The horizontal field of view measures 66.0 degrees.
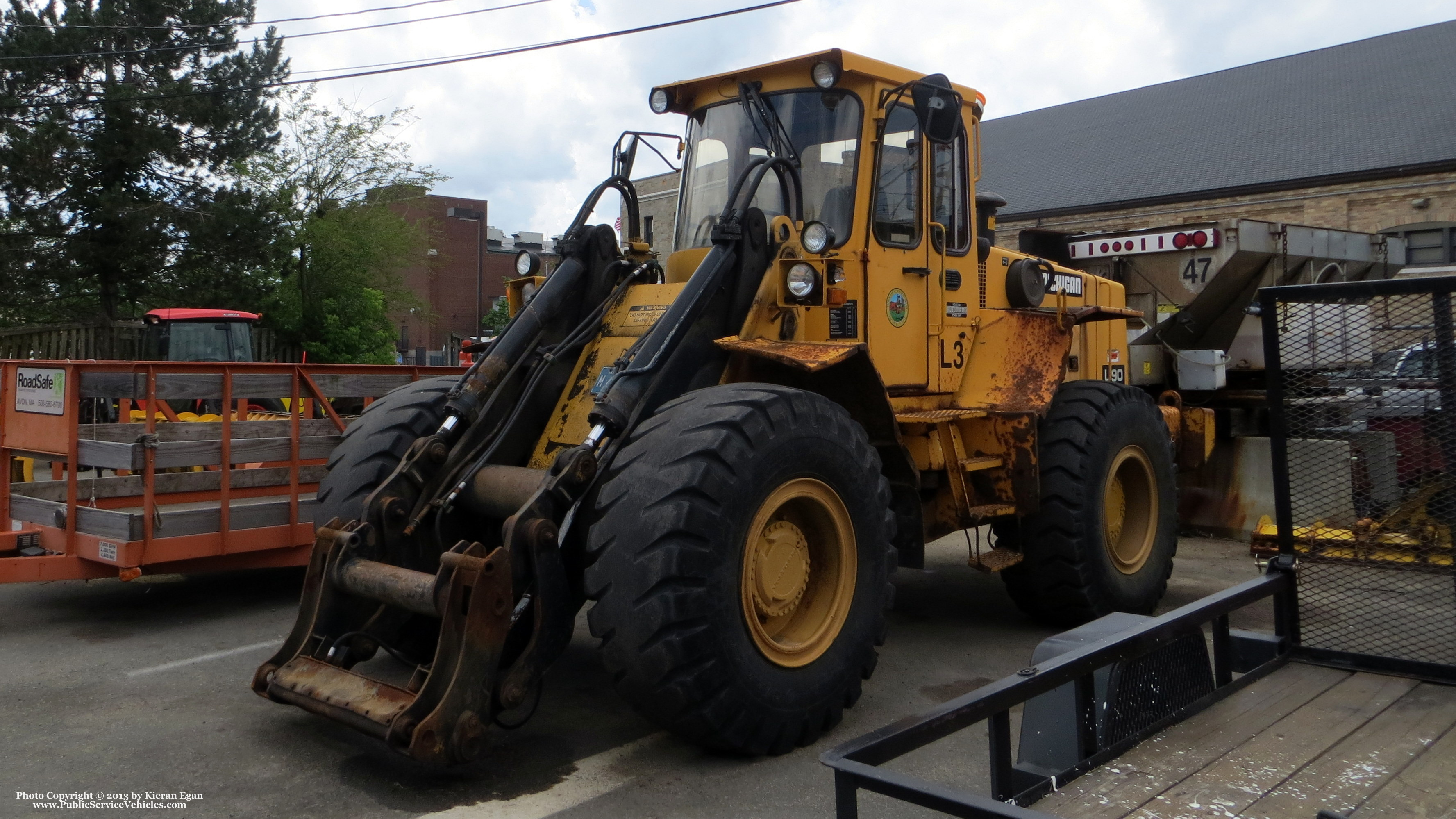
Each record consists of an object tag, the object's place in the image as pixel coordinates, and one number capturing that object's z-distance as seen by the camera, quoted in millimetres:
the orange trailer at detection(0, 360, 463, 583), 6676
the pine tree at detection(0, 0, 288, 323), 20953
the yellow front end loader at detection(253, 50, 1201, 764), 4047
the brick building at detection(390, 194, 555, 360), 55875
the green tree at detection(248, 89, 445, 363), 27703
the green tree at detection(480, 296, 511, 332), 48062
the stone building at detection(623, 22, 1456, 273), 26266
